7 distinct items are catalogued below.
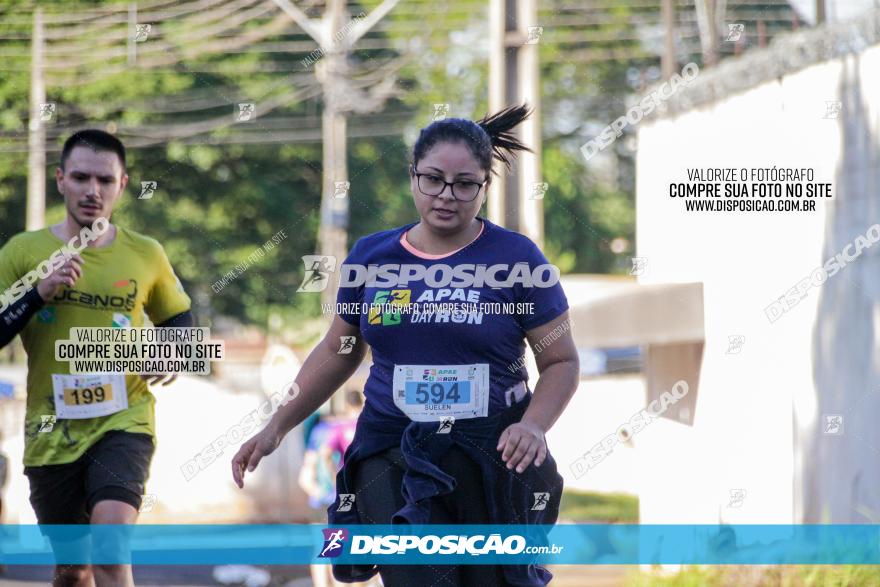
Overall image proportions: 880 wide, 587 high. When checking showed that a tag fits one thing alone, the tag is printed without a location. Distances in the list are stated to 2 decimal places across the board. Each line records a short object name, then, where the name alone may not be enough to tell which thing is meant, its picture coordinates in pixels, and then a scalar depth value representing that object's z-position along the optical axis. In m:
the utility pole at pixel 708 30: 12.48
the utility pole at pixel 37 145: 14.51
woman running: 6.95
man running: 8.35
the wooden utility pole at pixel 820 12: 11.50
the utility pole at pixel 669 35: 13.24
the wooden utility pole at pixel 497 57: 13.23
